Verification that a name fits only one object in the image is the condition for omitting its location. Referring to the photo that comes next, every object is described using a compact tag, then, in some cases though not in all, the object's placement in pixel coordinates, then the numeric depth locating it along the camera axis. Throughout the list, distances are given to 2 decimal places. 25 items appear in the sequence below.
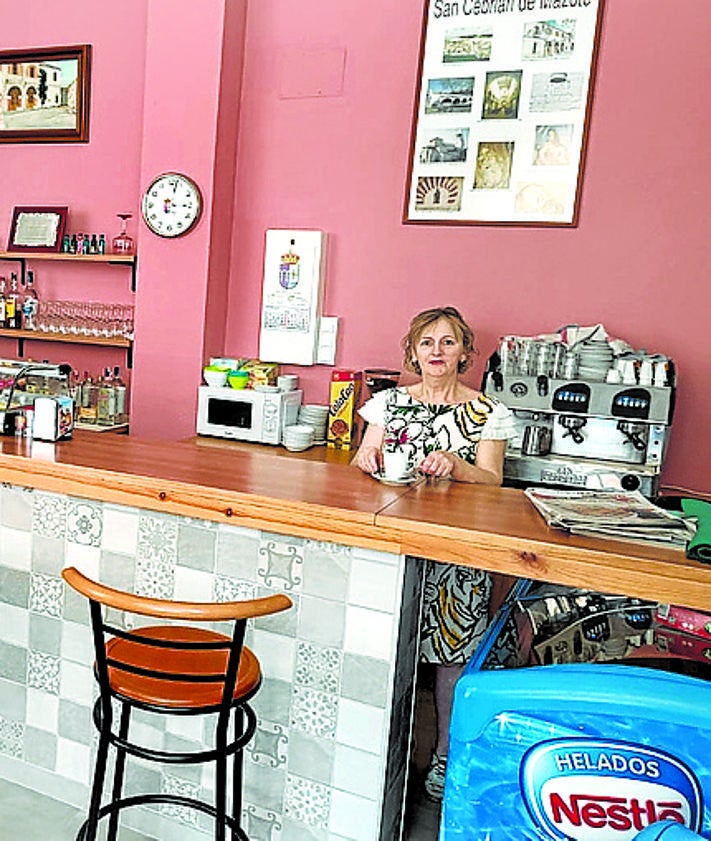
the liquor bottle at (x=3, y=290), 4.44
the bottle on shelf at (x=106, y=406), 4.13
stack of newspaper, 1.67
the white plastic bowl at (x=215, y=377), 3.78
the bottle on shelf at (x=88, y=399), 4.17
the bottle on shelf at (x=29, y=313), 4.35
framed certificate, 4.28
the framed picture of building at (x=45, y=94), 4.26
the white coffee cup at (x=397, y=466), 2.04
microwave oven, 3.68
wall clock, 3.81
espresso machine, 2.98
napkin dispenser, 2.26
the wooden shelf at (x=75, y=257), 4.05
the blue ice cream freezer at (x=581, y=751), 1.30
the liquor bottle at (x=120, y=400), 4.16
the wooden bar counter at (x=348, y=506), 1.58
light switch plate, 3.88
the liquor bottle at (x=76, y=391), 4.19
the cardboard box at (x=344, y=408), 3.66
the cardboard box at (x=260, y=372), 3.81
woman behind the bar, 2.38
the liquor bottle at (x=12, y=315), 4.36
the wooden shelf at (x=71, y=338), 4.10
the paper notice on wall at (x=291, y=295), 3.84
